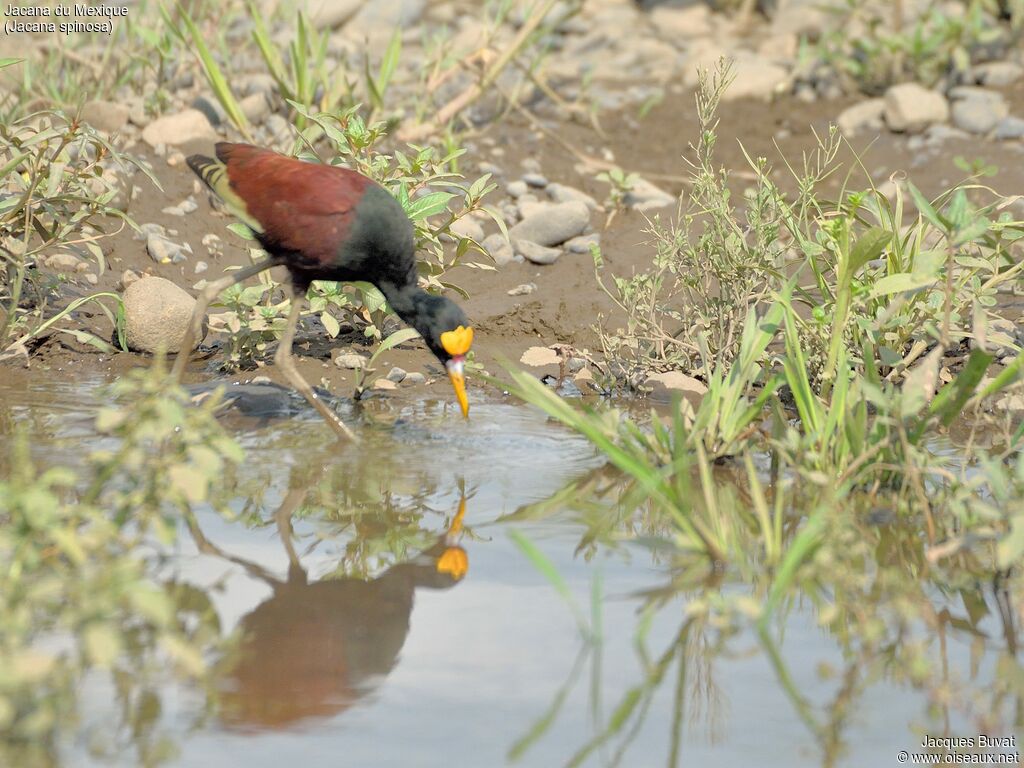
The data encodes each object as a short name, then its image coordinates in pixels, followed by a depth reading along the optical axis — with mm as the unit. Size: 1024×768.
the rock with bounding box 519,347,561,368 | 11914
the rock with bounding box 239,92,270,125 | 16187
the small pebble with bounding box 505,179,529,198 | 15687
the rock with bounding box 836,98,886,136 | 18094
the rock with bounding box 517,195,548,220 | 14891
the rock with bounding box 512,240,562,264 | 13945
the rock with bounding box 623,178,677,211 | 15219
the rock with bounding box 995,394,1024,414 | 10422
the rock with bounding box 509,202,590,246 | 14281
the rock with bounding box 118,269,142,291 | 12930
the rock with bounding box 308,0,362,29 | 20812
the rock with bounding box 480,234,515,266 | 14023
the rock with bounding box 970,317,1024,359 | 10219
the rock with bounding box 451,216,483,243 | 14159
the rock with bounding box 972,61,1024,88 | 18672
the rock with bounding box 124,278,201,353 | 11734
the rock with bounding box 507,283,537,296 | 13344
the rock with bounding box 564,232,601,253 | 14172
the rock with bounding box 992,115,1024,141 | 17422
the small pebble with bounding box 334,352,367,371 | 11781
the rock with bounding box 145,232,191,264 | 13516
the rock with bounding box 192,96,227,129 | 16297
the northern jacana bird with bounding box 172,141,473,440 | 10062
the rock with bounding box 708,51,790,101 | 19156
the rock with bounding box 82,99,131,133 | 15500
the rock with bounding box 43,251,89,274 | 13086
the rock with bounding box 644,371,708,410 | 11086
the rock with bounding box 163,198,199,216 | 14516
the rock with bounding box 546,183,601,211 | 15484
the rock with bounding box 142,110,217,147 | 15570
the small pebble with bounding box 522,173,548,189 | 15930
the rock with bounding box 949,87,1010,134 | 17672
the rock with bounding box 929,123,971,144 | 17500
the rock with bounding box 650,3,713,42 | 22203
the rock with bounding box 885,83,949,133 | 17844
